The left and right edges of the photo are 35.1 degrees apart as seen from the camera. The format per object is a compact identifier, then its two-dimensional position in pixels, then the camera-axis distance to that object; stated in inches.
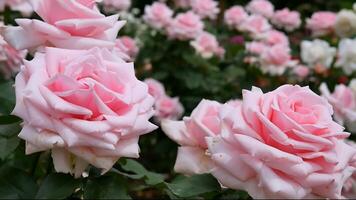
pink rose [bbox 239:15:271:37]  101.0
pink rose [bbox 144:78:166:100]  76.8
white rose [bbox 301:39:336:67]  88.1
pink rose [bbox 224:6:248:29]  102.4
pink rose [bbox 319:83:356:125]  65.4
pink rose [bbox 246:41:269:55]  93.3
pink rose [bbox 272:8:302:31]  113.0
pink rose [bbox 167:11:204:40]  87.0
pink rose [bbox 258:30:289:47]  97.3
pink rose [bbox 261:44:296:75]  90.4
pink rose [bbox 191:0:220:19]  101.7
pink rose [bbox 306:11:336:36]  105.0
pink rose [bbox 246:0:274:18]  110.2
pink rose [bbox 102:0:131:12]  96.8
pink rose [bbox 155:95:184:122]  77.7
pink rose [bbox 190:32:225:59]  90.9
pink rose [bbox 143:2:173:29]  90.8
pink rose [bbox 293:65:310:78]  92.7
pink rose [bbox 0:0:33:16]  64.3
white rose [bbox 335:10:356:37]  87.7
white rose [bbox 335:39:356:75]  78.8
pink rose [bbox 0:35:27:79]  49.1
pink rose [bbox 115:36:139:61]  85.3
